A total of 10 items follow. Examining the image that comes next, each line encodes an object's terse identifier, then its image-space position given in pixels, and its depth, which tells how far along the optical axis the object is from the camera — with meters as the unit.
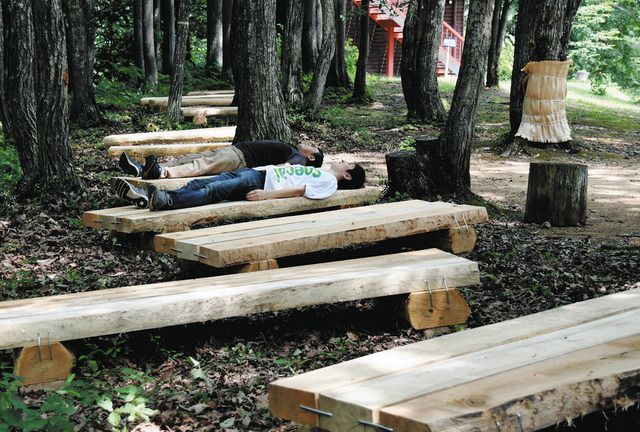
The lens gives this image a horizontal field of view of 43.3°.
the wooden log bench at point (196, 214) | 7.18
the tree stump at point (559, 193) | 9.40
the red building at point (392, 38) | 32.50
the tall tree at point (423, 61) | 17.70
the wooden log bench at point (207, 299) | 4.70
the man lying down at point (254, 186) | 7.62
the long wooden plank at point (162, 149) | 10.87
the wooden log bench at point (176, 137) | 12.14
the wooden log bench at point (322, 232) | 6.27
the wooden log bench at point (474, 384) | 3.12
